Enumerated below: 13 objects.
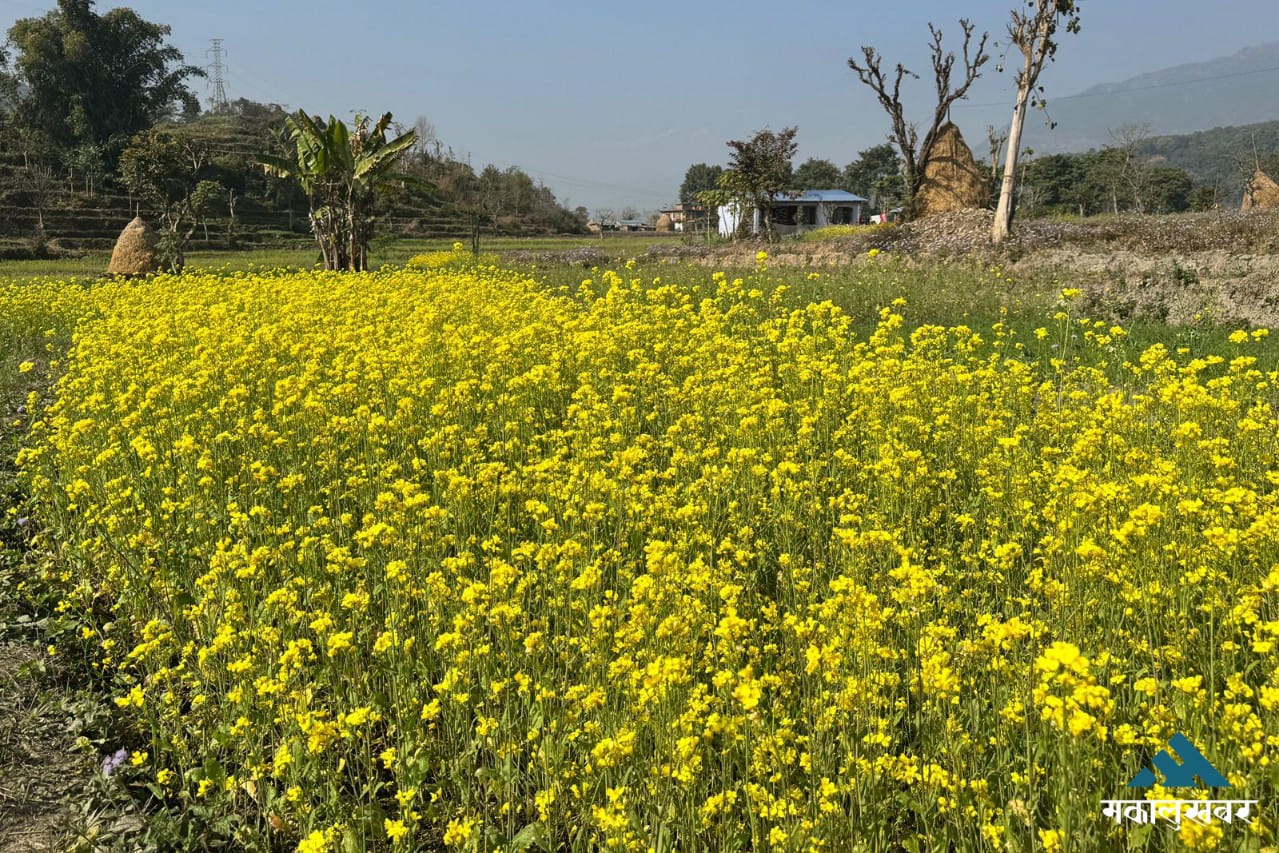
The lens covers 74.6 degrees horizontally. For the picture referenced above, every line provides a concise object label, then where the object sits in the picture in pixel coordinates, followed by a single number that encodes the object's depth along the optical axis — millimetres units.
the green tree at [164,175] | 31344
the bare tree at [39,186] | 40219
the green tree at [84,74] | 49094
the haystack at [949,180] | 24453
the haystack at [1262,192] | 30188
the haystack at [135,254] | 20203
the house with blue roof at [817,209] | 53119
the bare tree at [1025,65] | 17297
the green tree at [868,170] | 85481
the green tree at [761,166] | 30031
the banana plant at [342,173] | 17047
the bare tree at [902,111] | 24016
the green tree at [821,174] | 89312
